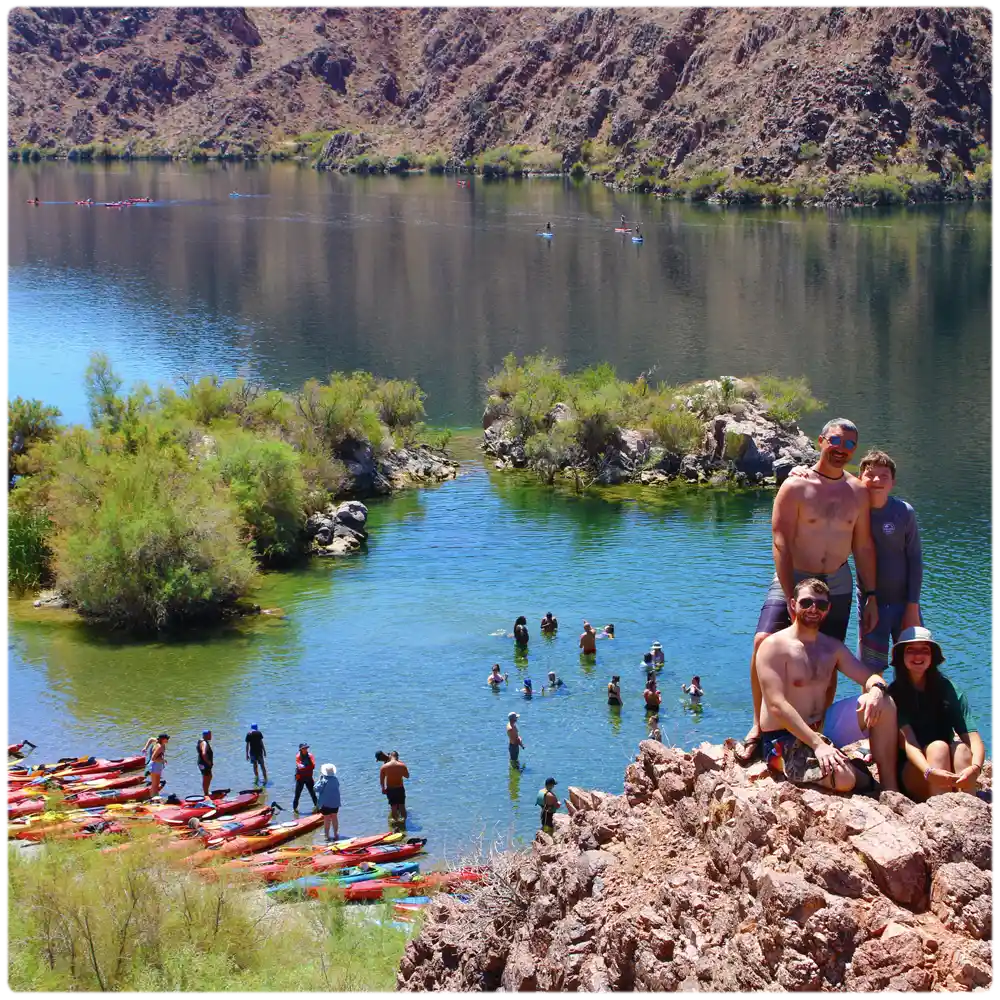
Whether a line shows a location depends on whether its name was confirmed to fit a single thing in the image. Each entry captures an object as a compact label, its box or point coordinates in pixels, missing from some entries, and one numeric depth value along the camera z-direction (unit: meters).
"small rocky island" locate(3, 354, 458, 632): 39.72
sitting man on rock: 10.73
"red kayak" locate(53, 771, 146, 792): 28.94
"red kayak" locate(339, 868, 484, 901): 23.31
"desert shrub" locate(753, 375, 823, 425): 58.94
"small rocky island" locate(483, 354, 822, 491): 56.72
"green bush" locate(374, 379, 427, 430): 60.31
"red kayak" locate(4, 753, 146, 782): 29.75
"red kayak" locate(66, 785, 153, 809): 27.83
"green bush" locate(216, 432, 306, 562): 45.78
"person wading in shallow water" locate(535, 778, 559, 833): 27.08
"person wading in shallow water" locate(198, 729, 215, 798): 29.14
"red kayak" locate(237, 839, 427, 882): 24.18
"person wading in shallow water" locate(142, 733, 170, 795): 28.84
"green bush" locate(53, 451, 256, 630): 39.34
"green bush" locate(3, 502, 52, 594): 42.28
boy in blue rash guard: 12.35
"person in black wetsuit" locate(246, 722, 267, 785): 29.86
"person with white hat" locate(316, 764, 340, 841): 27.00
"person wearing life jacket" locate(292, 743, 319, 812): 28.67
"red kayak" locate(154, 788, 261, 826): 27.23
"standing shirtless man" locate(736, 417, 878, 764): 12.20
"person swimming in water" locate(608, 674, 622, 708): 34.19
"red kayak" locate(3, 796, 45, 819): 26.41
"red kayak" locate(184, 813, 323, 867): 25.61
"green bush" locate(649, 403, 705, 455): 57.44
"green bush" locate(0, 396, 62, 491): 50.22
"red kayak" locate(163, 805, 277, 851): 25.99
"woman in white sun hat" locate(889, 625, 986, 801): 10.67
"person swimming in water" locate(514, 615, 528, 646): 38.41
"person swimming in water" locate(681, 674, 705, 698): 34.22
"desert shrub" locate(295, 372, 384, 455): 54.44
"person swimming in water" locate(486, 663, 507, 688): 35.66
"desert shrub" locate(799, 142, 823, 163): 172.50
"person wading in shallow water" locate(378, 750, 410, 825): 27.97
